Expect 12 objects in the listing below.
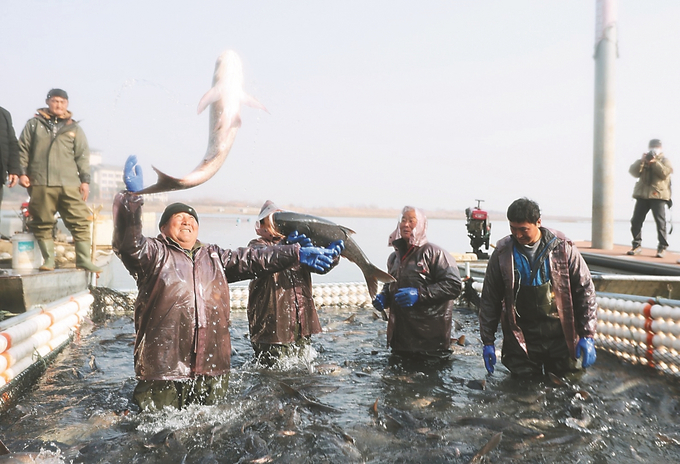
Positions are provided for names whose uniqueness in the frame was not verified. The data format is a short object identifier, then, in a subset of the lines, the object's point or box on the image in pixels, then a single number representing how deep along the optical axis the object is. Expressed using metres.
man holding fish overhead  3.37
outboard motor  11.58
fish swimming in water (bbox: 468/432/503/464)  3.12
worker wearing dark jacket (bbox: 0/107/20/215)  6.07
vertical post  11.69
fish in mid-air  4.31
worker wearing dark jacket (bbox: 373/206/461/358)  5.03
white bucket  6.86
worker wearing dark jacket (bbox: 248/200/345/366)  5.03
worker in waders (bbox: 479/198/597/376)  4.14
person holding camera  8.16
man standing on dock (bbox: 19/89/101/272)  6.63
